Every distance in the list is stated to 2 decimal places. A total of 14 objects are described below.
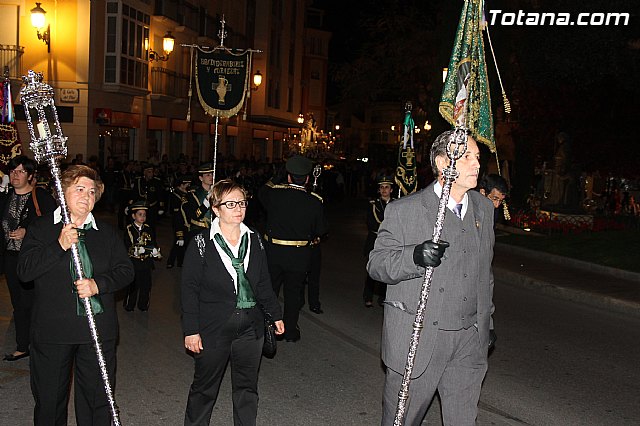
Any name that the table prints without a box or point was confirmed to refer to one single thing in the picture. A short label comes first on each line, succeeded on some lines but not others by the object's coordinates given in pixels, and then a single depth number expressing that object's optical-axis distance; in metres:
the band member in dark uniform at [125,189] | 21.08
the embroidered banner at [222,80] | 15.25
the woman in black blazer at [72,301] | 5.02
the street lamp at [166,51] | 32.03
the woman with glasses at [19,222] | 7.69
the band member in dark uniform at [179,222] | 12.78
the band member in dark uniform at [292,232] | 9.45
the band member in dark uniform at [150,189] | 17.70
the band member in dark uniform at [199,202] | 11.56
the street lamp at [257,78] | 34.56
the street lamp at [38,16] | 26.80
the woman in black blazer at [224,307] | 5.54
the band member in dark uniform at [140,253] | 10.63
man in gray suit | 4.78
